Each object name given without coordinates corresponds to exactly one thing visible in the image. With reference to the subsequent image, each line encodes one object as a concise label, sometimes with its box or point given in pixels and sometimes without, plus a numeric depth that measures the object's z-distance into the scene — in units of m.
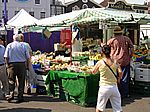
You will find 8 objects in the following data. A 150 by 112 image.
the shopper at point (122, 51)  9.41
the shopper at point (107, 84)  6.47
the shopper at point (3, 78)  9.24
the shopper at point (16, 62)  8.89
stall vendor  14.11
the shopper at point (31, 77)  10.16
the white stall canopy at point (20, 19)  20.88
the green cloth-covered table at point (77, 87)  8.62
